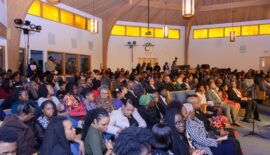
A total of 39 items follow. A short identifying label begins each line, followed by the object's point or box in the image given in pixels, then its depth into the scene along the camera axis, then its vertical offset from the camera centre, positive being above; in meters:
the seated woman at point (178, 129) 2.88 -0.68
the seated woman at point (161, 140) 2.14 -0.58
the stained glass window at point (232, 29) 15.43 +2.23
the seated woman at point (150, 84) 7.01 -0.44
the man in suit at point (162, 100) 5.32 -0.66
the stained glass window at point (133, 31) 14.95 +2.06
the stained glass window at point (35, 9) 9.11 +2.02
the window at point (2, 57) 8.23 +0.31
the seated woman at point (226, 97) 7.39 -0.81
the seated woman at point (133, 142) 1.80 -0.51
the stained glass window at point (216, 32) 15.89 +2.14
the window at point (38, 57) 9.44 +0.38
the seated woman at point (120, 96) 4.89 -0.55
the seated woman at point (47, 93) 4.77 -0.46
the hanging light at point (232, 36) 12.28 +1.47
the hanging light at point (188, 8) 5.14 +1.15
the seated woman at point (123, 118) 3.64 -0.69
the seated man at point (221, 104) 6.74 -0.91
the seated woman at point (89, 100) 4.53 -0.55
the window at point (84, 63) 12.40 +0.22
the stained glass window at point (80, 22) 11.87 +2.06
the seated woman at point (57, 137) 2.22 -0.59
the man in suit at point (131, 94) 5.32 -0.52
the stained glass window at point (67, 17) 10.90 +2.07
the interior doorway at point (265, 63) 14.63 +0.31
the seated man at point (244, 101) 7.29 -0.90
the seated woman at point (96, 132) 2.67 -0.65
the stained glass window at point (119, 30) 14.46 +2.04
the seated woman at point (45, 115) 3.18 -0.58
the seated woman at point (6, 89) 5.95 -0.48
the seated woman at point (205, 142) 3.58 -0.98
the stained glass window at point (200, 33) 16.37 +2.13
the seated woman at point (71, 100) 5.00 -0.61
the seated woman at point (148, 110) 4.45 -0.72
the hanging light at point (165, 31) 11.24 +1.55
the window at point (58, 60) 10.59 +0.30
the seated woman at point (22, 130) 2.55 -0.62
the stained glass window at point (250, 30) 14.95 +2.15
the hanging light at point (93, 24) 9.32 +1.51
